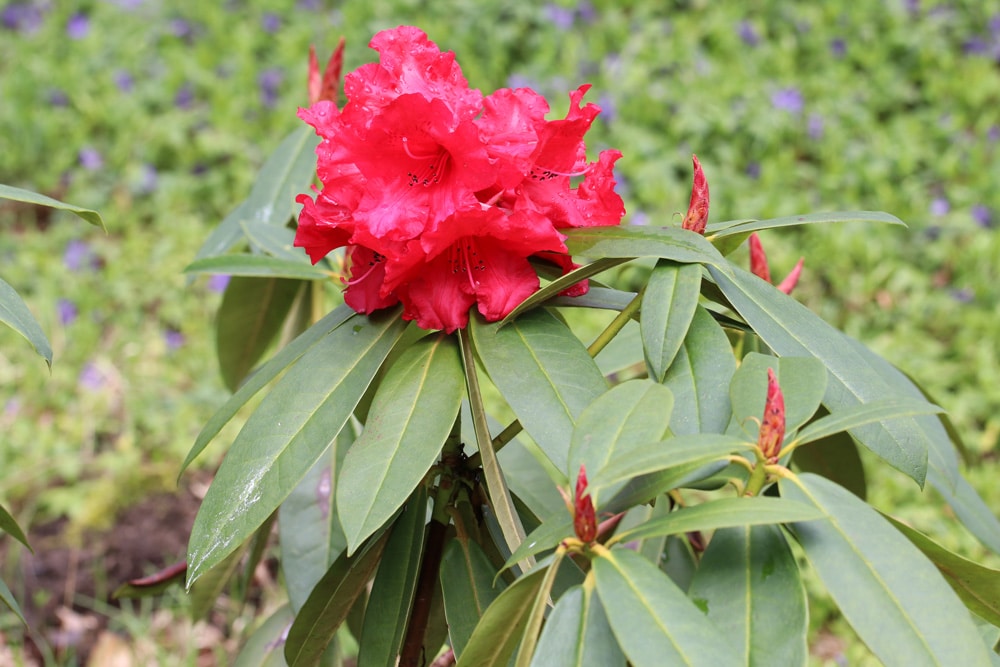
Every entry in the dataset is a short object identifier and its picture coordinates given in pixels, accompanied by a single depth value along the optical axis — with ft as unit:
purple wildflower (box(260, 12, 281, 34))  11.54
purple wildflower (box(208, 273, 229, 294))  8.83
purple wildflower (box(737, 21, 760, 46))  11.18
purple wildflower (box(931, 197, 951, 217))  9.41
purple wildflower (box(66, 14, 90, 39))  11.56
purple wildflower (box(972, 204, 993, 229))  9.33
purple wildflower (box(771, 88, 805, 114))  10.35
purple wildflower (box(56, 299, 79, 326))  8.71
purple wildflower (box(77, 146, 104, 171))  10.13
